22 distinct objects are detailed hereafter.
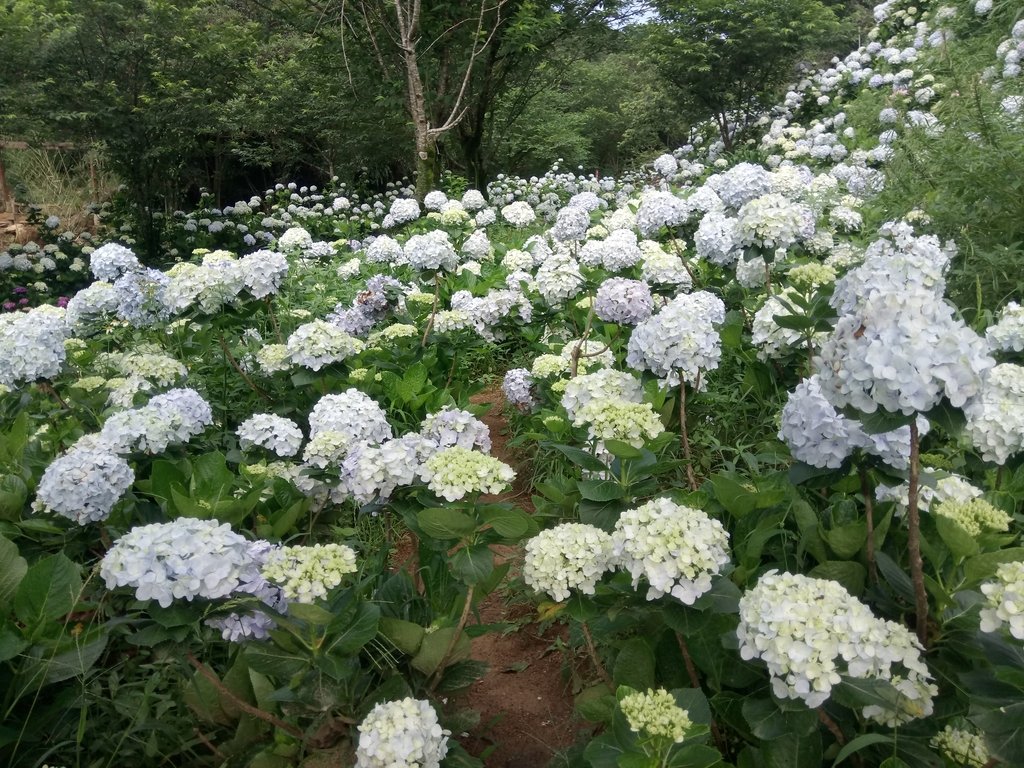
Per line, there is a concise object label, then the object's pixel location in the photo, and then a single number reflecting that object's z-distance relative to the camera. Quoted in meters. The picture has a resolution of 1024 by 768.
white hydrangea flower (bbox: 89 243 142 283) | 3.64
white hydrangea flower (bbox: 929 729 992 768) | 1.35
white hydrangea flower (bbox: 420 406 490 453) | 2.00
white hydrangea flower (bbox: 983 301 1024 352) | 2.09
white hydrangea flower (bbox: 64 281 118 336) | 3.45
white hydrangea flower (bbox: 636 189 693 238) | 3.66
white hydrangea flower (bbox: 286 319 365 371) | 2.90
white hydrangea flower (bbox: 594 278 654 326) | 2.68
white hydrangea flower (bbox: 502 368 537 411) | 3.28
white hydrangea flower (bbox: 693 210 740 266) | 3.24
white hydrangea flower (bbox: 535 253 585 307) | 3.28
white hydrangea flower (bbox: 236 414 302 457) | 2.59
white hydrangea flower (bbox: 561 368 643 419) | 1.96
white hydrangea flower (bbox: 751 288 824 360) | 2.54
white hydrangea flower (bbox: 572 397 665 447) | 1.70
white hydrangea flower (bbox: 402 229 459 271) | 3.58
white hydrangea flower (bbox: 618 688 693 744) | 1.25
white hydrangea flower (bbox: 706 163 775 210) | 3.46
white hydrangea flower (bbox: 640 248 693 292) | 3.17
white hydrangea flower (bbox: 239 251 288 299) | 3.12
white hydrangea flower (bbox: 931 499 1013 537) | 1.54
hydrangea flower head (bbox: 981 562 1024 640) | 1.17
